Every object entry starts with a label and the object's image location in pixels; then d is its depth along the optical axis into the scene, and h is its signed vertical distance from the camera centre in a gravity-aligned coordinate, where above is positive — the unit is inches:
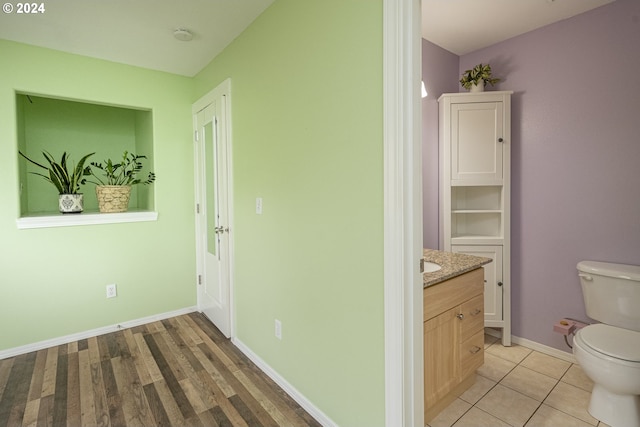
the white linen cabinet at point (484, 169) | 98.3 +11.1
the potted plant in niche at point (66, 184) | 105.0 +8.4
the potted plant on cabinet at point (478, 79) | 99.4 +40.1
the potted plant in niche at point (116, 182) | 111.6 +10.0
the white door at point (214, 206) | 99.9 +0.3
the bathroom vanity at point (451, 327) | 62.6 -26.9
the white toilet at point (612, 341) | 62.8 -30.2
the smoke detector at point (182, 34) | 87.0 +48.6
